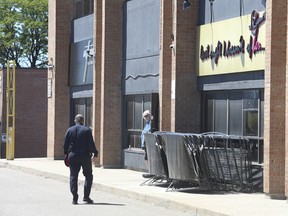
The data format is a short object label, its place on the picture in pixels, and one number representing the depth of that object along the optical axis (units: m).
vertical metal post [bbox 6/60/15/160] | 34.78
